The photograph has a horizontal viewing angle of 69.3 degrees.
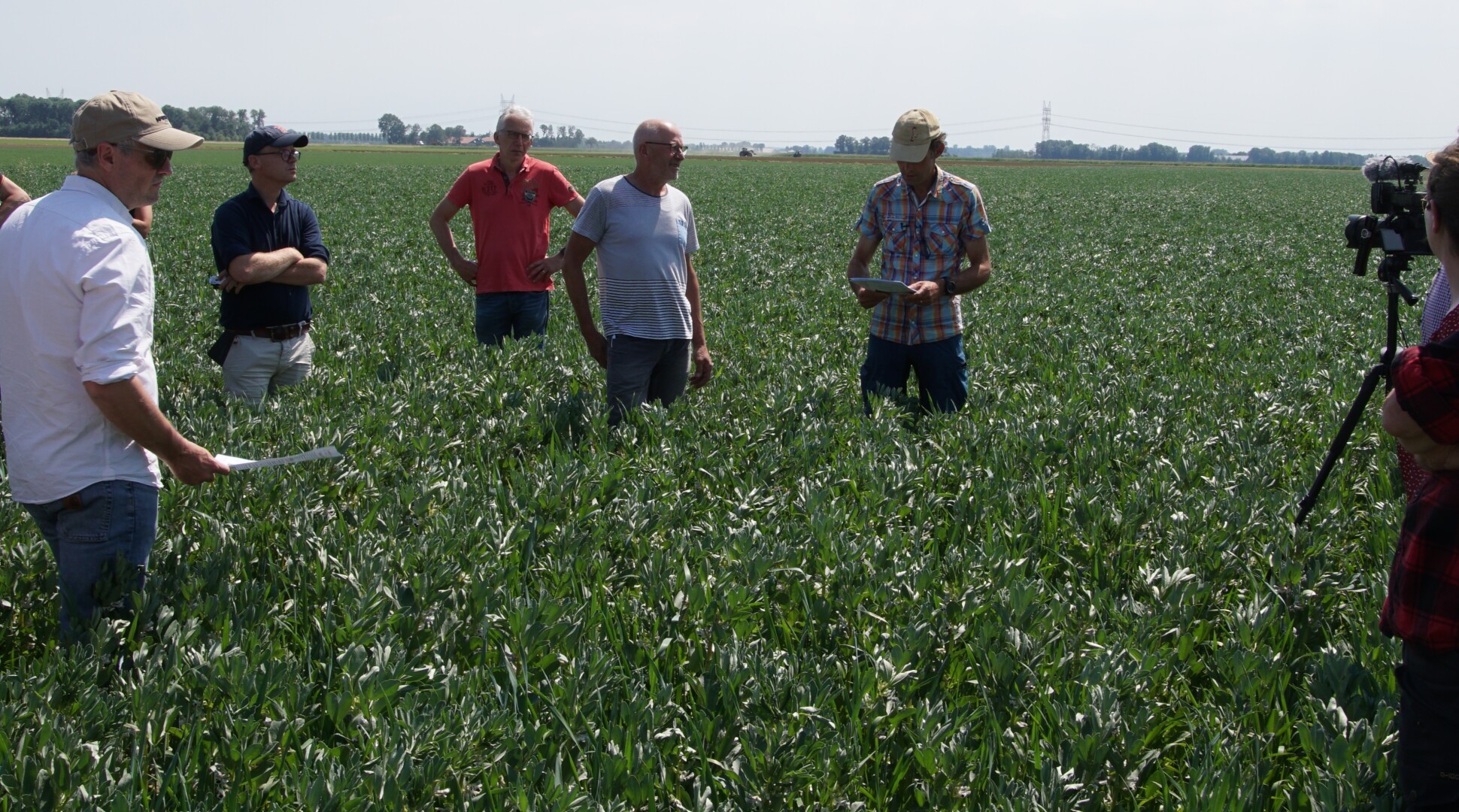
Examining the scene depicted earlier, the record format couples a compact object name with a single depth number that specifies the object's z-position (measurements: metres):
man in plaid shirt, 5.82
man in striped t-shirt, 5.58
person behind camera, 2.08
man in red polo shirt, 7.36
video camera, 3.20
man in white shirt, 2.77
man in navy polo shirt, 5.29
